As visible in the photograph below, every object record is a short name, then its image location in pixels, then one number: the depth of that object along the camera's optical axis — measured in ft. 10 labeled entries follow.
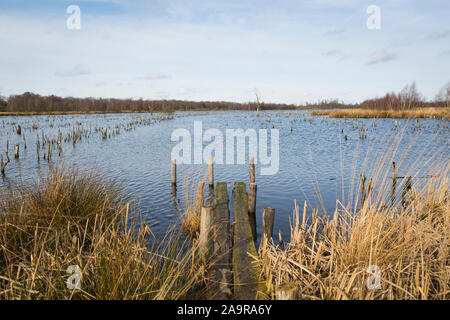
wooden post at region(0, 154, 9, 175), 48.34
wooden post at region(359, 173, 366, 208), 31.51
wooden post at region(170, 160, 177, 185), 40.96
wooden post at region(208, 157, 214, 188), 38.99
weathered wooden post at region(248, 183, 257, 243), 28.88
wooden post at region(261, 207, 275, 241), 19.63
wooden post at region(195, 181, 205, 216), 26.16
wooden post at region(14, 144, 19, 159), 60.49
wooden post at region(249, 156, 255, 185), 36.55
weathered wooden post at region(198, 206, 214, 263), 17.31
